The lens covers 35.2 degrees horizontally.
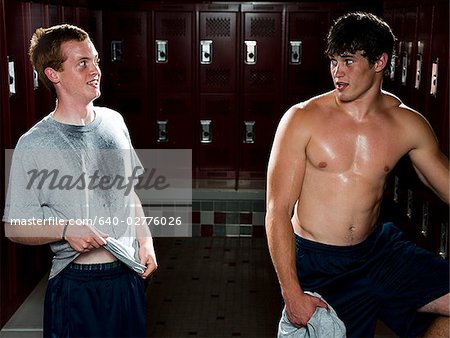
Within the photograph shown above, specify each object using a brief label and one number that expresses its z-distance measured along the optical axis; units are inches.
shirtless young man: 96.8
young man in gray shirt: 86.2
